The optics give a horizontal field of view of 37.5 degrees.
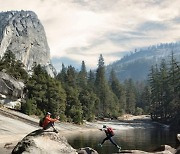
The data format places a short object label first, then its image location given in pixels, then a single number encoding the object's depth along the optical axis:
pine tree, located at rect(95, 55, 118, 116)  109.40
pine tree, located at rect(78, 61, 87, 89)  125.63
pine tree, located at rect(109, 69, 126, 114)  130.80
